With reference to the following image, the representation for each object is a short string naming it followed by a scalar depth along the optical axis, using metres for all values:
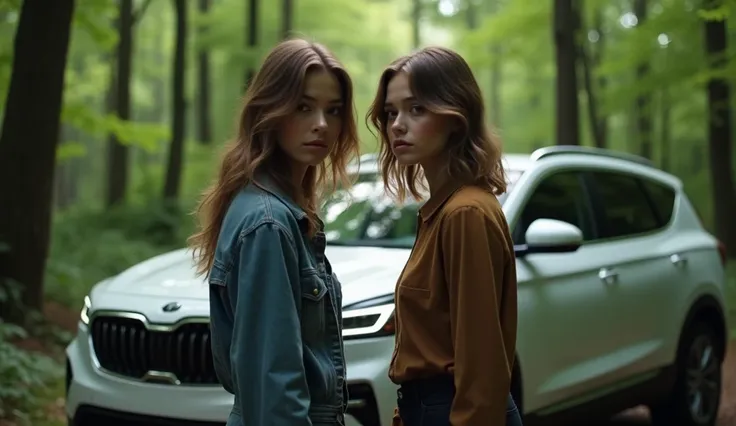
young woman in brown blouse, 2.36
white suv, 4.17
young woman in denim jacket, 2.11
